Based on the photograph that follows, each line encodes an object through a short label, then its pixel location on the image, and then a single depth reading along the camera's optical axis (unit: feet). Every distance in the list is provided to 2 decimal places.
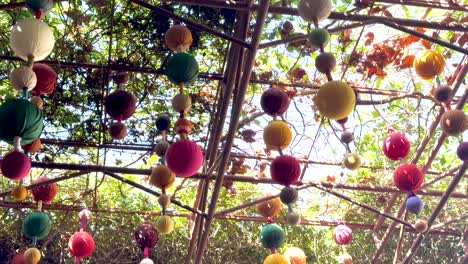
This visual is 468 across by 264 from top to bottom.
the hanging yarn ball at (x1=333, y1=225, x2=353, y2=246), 8.04
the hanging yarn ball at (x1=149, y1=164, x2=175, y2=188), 6.09
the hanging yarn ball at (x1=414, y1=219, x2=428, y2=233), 7.27
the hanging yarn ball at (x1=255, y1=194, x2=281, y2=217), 7.48
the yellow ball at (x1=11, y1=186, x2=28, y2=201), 6.72
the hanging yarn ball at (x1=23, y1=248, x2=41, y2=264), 6.59
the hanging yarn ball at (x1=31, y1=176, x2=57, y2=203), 7.18
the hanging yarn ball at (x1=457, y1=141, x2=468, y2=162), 6.18
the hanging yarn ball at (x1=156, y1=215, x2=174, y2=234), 6.61
